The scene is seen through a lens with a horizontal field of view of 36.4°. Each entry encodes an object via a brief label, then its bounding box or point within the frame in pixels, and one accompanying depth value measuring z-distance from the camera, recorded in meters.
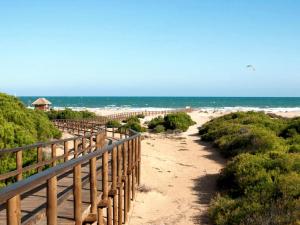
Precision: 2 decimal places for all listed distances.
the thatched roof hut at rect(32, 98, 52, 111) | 51.59
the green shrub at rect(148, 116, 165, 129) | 41.40
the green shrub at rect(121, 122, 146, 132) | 37.96
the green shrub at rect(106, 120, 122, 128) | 40.37
